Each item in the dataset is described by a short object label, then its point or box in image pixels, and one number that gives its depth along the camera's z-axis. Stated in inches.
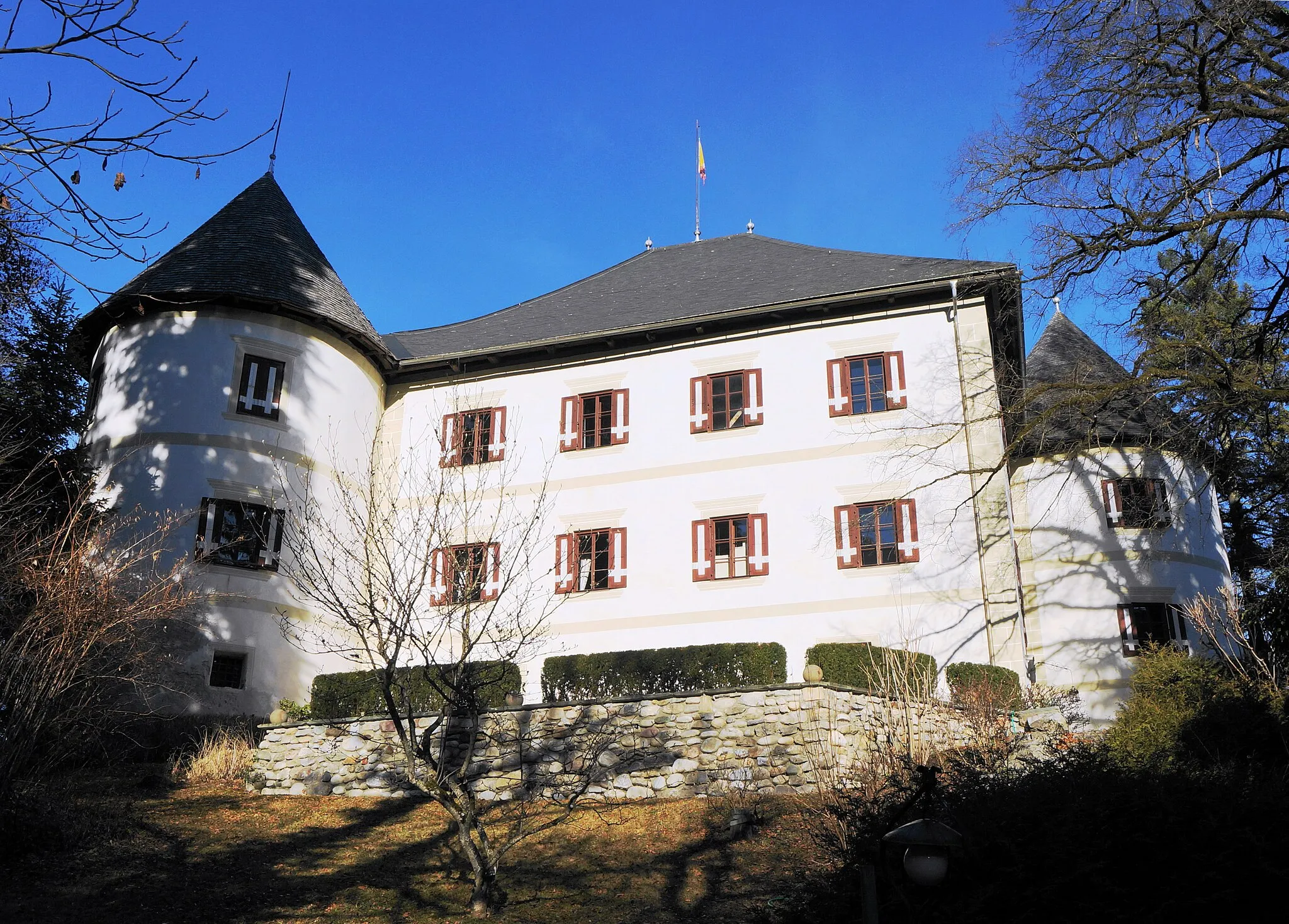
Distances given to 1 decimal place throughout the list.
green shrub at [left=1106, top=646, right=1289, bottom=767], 427.8
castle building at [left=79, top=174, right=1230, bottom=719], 669.3
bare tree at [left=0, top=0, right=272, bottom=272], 173.8
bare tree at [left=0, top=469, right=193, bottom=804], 438.6
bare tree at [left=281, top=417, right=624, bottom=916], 406.0
